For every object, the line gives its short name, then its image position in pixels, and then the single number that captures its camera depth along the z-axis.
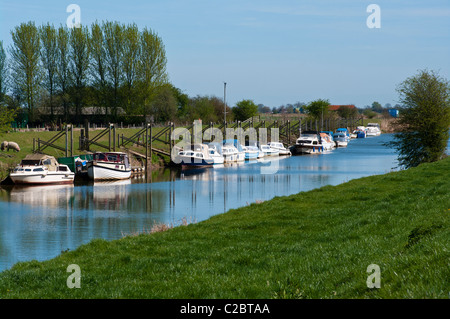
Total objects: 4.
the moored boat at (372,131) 180.75
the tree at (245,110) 148.50
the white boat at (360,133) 173.04
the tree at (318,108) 166.12
